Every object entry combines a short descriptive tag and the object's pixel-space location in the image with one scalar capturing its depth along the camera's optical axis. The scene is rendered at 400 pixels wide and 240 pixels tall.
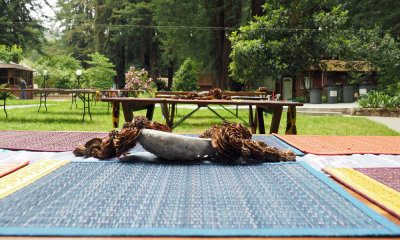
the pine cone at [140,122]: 1.61
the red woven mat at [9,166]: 1.39
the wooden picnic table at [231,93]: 6.40
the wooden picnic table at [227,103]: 3.65
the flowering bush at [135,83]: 14.70
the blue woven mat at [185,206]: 0.86
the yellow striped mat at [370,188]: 1.05
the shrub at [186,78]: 17.16
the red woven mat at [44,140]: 2.03
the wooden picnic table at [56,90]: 5.65
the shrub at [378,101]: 8.51
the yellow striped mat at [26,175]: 1.19
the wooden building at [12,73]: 18.84
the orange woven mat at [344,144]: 2.02
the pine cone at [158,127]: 1.67
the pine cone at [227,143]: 1.57
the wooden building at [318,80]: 17.97
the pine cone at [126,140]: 1.58
